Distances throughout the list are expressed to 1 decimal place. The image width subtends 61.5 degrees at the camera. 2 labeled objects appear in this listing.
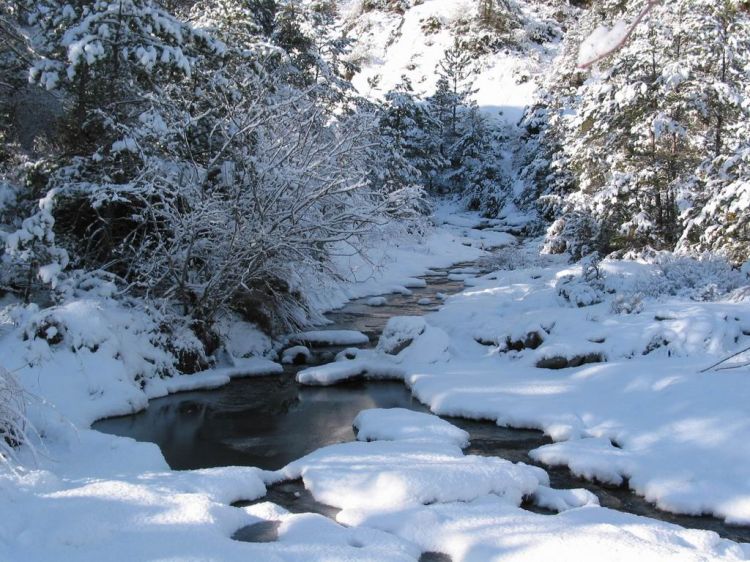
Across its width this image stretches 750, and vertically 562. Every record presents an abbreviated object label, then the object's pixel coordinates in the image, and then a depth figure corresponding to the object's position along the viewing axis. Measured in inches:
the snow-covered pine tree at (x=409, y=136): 1039.2
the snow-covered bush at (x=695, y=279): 402.6
